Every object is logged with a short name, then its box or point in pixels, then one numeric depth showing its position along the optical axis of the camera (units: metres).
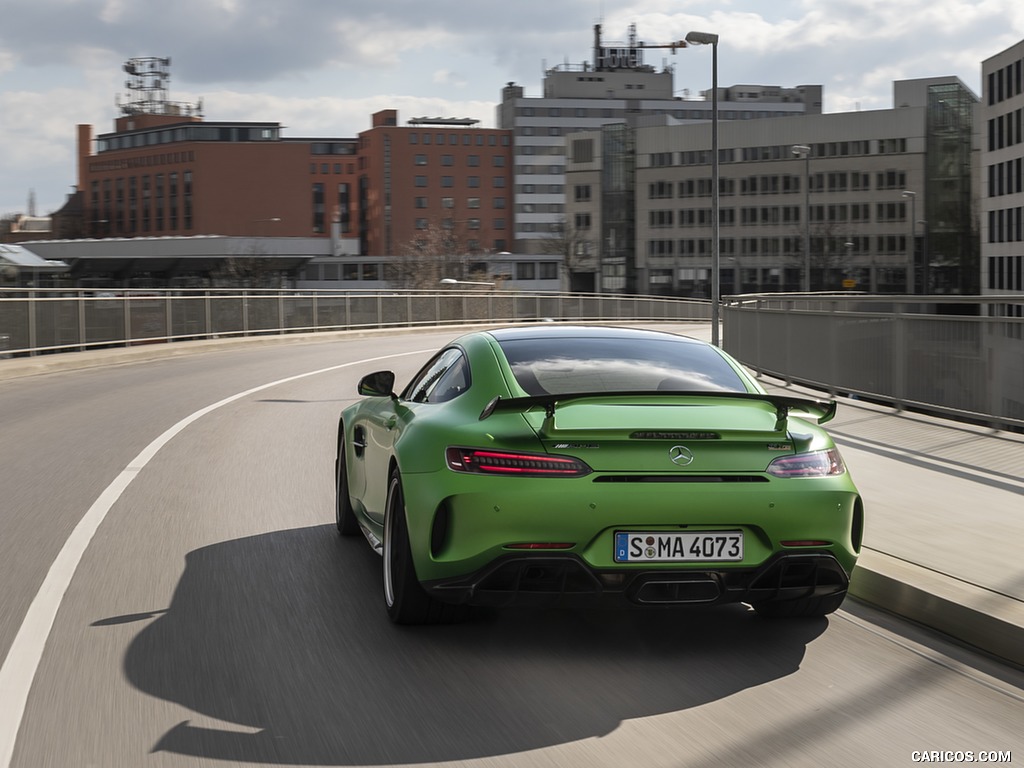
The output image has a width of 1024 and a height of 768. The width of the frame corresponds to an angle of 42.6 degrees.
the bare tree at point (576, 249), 130.50
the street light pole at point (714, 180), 28.09
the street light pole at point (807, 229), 53.98
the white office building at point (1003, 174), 73.06
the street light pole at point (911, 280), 108.49
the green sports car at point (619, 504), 4.98
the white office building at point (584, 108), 160.38
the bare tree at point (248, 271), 117.31
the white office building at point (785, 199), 115.56
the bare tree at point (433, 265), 67.50
